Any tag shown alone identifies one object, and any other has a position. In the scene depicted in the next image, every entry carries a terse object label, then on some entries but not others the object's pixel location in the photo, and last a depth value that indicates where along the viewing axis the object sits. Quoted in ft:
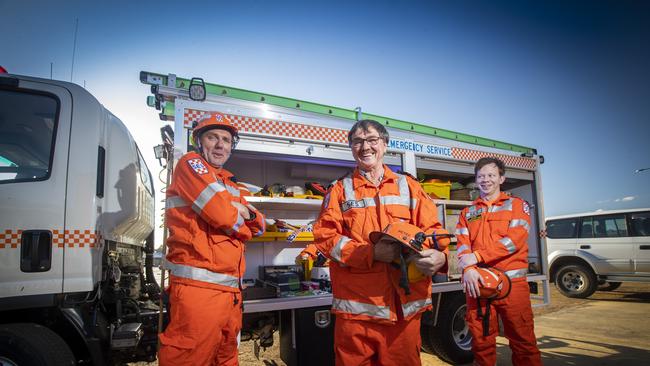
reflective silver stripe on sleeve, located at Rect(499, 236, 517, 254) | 10.27
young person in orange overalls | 9.63
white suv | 26.78
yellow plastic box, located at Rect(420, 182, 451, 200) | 14.26
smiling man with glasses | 6.27
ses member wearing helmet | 6.53
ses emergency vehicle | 10.06
